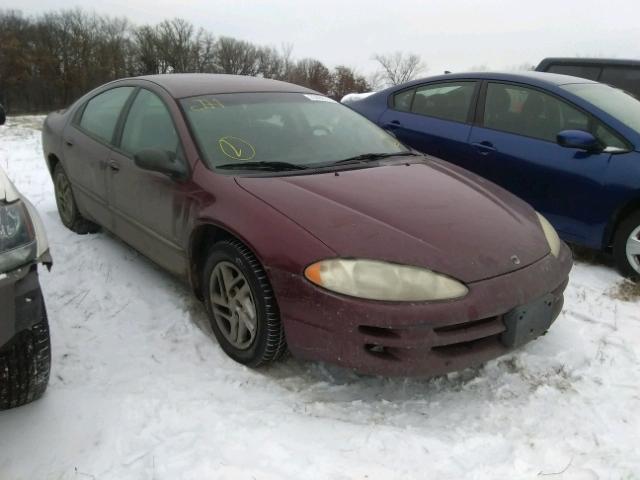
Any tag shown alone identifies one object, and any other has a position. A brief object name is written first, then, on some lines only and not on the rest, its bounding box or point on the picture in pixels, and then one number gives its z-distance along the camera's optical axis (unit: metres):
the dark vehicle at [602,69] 6.71
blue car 3.76
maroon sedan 2.19
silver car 1.87
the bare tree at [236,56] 63.81
